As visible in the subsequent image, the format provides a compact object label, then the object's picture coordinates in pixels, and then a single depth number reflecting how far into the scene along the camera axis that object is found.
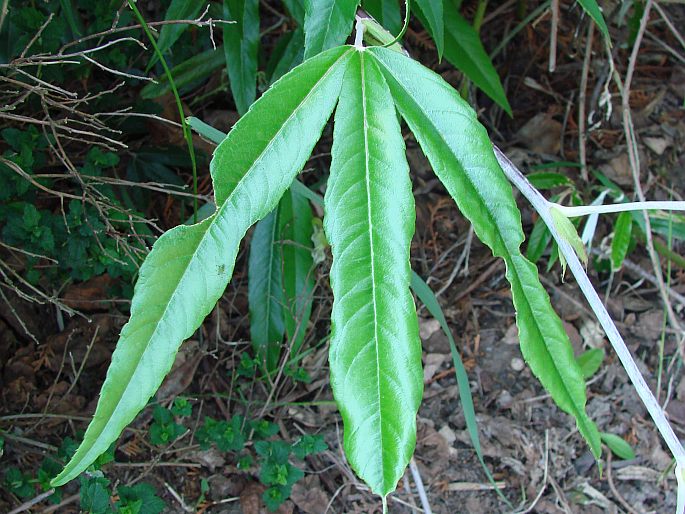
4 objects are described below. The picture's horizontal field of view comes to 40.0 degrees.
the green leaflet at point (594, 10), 0.33
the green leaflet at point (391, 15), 0.37
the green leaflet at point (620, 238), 0.45
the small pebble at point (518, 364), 0.50
